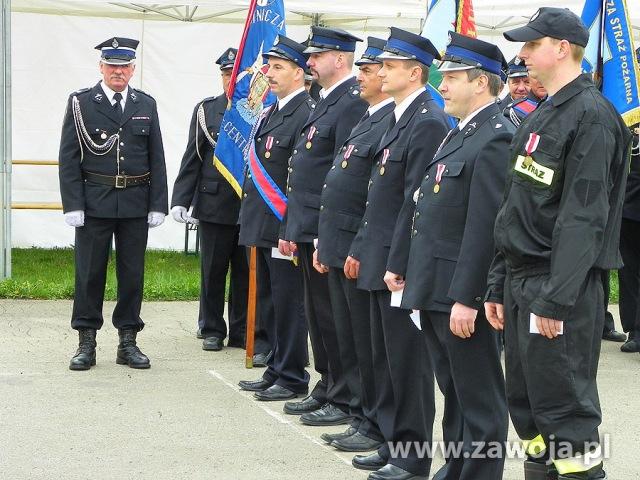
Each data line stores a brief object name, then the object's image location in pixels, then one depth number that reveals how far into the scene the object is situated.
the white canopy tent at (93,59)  13.12
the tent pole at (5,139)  10.70
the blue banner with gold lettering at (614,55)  7.58
